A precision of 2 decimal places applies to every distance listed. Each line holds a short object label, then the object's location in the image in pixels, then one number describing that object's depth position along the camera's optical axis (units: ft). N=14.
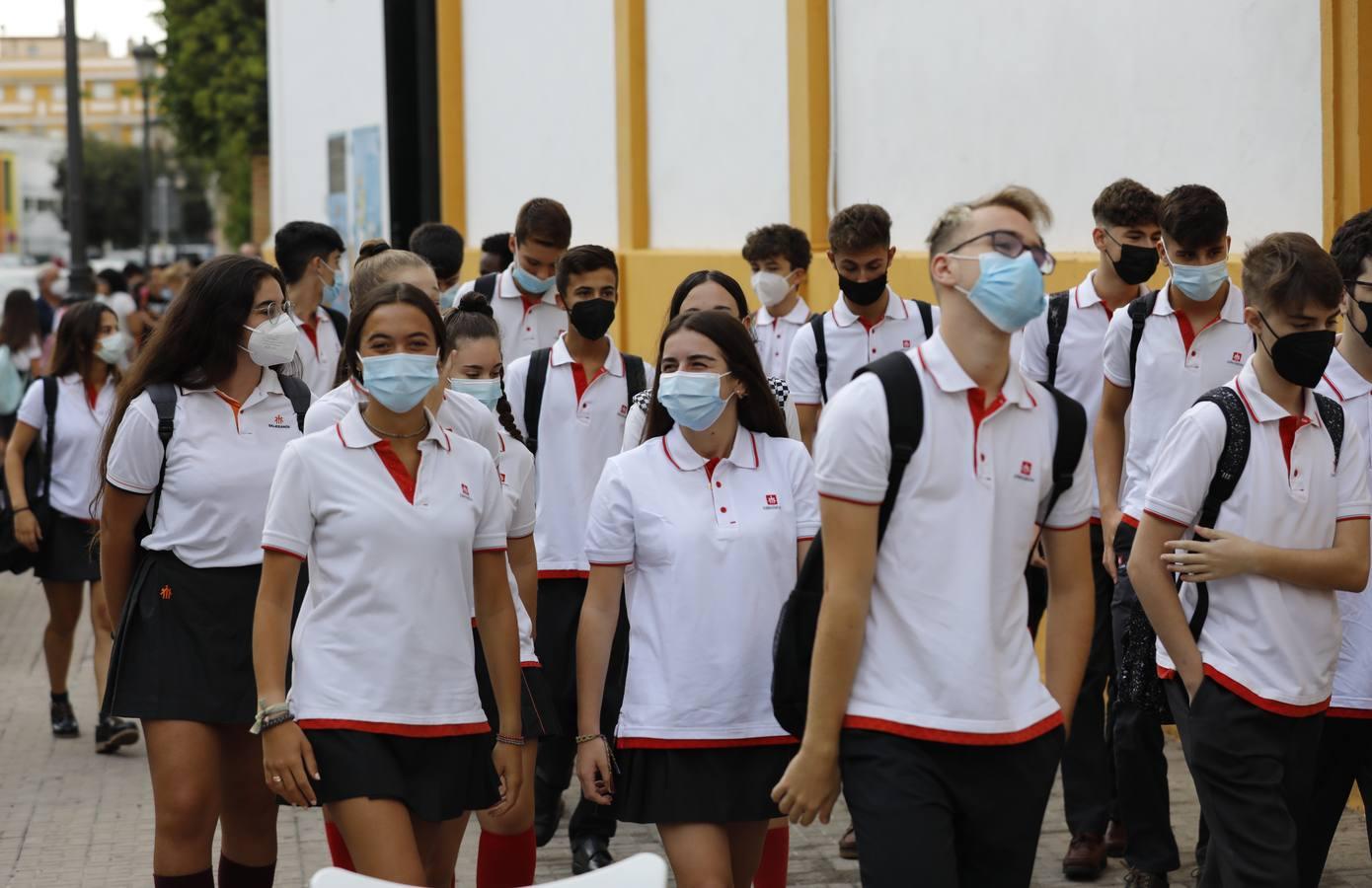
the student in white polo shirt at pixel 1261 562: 15.46
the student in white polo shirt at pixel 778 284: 30.60
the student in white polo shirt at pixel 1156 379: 20.35
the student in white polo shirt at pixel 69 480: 31.04
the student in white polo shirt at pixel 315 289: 26.17
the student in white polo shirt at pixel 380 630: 14.65
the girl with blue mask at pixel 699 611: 15.49
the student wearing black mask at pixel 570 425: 23.00
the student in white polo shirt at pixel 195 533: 17.71
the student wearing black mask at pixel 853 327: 25.00
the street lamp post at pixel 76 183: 69.21
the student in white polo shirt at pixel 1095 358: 22.07
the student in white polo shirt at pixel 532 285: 26.99
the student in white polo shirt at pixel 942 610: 12.54
